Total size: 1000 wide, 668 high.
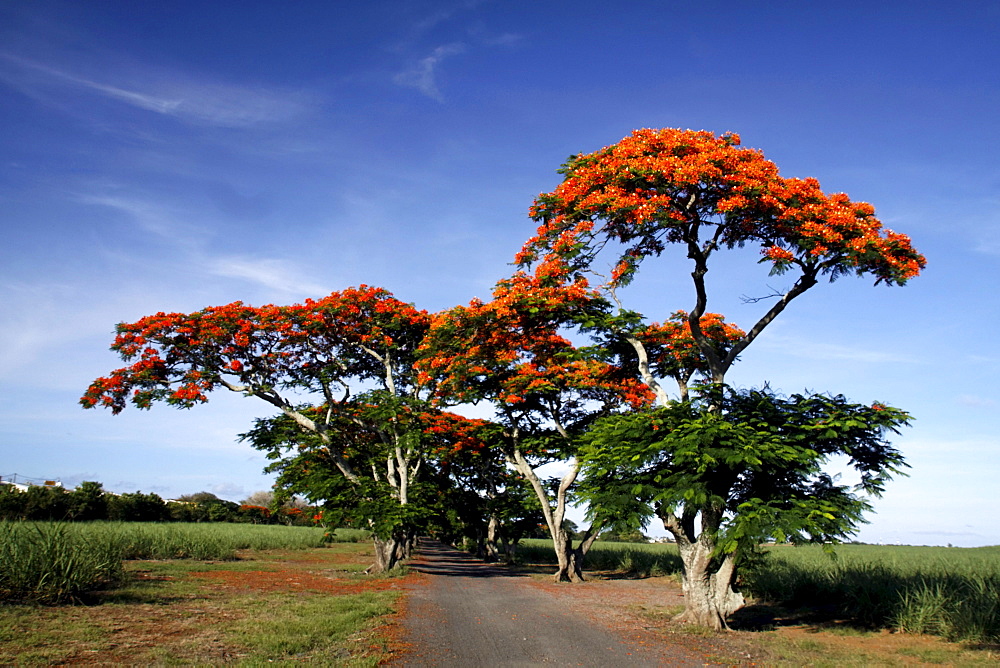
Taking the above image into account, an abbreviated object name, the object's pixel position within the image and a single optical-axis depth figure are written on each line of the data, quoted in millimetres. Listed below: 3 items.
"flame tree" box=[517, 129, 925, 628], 11312
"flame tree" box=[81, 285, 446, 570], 22516
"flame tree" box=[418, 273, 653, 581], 21188
